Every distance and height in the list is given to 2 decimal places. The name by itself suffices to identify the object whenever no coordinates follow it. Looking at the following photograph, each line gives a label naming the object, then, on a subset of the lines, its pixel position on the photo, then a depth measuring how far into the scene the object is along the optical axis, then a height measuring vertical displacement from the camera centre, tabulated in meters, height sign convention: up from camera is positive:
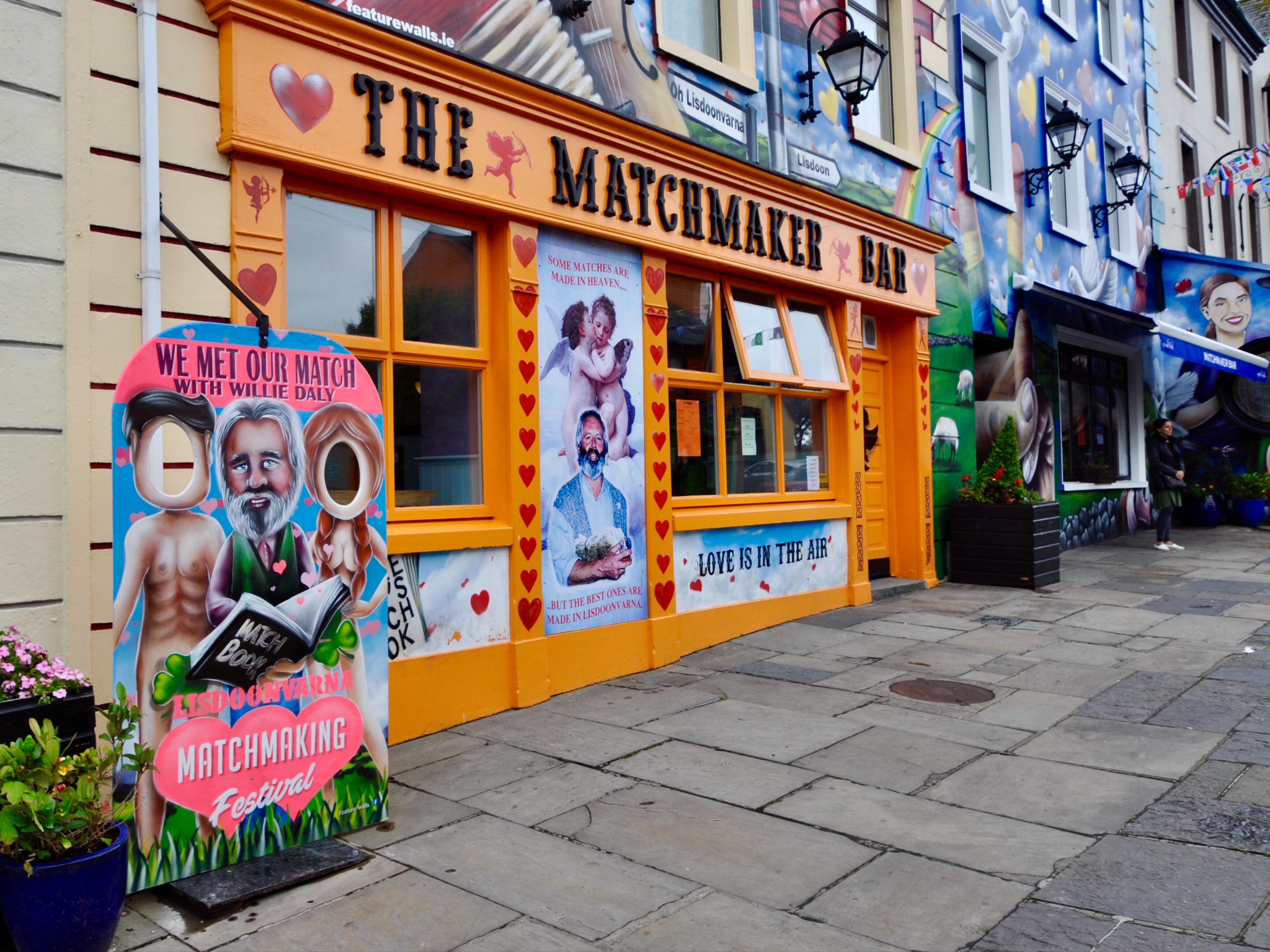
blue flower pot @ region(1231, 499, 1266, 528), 16.56 -0.59
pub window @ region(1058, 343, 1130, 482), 15.09 +1.07
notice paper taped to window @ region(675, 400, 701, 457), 7.84 +0.53
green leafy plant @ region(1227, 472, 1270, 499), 16.58 -0.17
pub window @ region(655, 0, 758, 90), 8.02 +3.83
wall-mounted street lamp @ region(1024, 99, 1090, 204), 12.71 +4.45
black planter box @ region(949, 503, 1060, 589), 10.43 -0.64
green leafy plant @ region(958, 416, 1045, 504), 10.66 +0.08
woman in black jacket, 13.83 +0.02
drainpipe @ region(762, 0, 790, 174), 8.69 +3.54
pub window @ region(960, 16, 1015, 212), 12.40 +4.65
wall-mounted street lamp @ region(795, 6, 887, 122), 8.91 +3.85
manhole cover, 6.22 -1.32
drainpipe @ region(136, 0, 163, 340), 4.49 +1.59
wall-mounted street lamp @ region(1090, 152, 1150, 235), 14.66 +4.49
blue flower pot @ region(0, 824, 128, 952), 2.98 -1.18
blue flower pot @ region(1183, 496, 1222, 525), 16.66 -0.55
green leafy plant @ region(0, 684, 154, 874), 3.02 -0.88
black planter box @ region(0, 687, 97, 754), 3.32 -0.69
